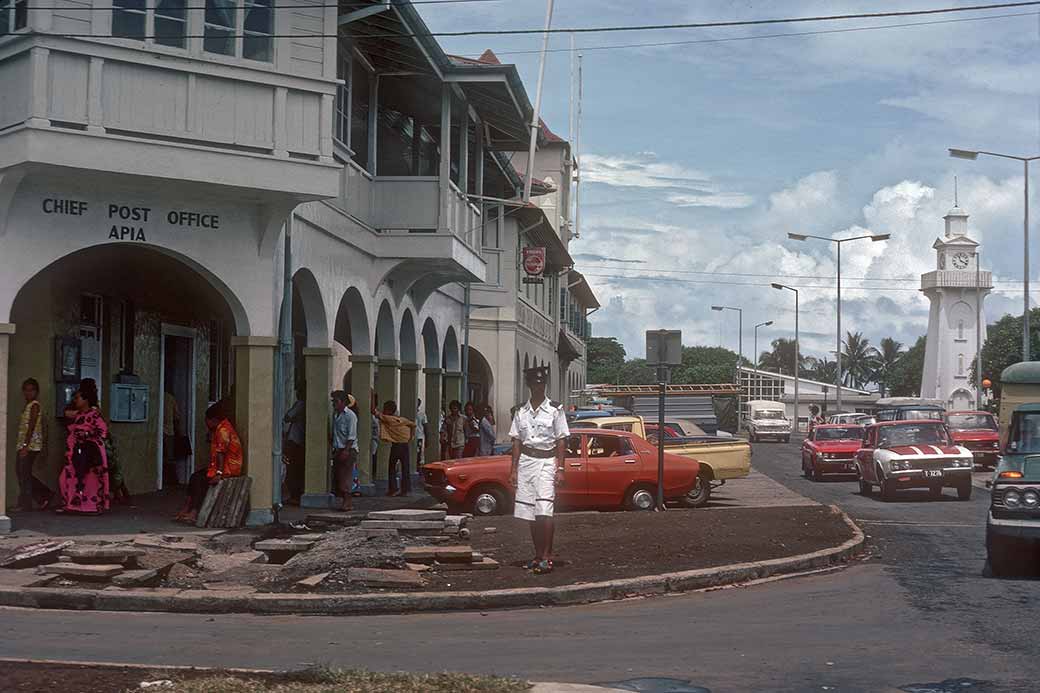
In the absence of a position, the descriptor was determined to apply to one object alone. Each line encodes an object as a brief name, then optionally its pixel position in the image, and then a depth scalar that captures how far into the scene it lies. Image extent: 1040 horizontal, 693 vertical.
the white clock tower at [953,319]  117.94
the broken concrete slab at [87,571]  12.15
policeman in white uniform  12.98
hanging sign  46.41
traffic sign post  22.09
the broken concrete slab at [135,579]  12.14
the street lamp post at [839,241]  71.19
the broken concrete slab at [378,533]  14.84
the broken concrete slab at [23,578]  11.95
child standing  17.25
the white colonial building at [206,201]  16.05
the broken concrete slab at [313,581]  11.94
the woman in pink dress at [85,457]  17.72
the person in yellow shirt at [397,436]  24.86
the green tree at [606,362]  161.12
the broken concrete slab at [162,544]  14.23
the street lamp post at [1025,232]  48.84
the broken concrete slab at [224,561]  13.83
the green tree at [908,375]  151.50
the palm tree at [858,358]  162.38
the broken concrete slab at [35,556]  12.98
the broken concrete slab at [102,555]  12.68
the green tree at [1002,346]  101.62
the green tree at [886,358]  161.79
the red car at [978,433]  40.78
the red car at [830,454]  36.62
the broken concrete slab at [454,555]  13.37
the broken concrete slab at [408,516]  16.00
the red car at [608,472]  21.91
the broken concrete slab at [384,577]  12.03
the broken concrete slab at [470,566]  13.36
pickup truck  24.72
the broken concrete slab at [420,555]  13.48
